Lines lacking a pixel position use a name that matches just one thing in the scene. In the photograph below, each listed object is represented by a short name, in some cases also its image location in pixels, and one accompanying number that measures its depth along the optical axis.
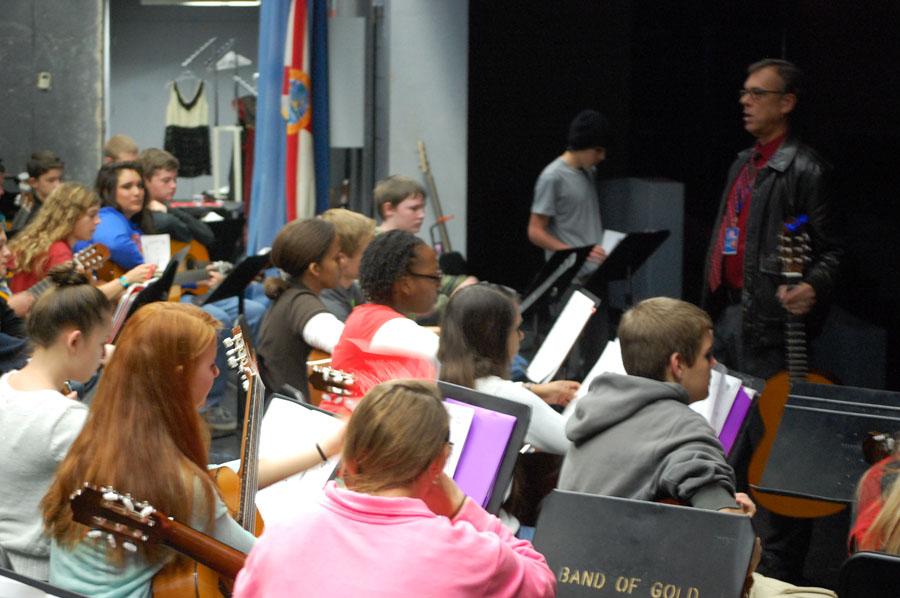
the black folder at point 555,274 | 6.07
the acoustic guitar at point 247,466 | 2.71
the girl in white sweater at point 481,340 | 3.55
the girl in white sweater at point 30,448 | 2.93
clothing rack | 16.92
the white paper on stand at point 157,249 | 6.83
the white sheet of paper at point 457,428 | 2.95
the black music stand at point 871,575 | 2.16
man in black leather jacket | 4.98
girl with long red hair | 2.51
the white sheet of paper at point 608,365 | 3.89
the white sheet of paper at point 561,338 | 4.65
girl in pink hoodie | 2.09
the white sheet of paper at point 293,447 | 3.14
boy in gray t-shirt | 7.38
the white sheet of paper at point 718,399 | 3.57
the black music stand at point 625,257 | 6.03
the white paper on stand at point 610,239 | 6.66
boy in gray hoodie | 2.79
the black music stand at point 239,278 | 6.11
